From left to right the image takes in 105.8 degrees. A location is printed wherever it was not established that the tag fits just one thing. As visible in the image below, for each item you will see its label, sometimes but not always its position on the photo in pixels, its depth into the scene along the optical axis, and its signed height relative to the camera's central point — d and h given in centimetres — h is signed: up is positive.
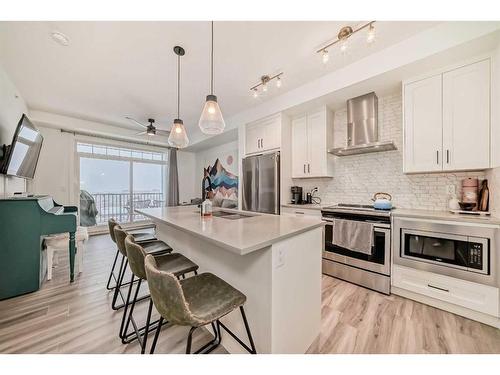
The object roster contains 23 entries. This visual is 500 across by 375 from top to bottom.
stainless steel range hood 262 +87
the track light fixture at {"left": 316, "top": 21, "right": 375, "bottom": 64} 163 +145
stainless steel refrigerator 328 +6
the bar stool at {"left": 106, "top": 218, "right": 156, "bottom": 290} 206 -60
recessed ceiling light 194 +156
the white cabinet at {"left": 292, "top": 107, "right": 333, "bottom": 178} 307 +72
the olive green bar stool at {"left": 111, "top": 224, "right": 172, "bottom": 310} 164 -61
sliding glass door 479 +14
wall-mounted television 229 +47
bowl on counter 197 -20
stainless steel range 216 -84
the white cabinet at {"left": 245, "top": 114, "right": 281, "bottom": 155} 335 +97
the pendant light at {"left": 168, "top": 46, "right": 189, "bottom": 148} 238 +66
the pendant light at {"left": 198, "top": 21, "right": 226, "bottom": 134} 180 +67
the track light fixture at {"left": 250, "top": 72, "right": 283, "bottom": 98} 257 +151
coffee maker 337 -14
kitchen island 110 -58
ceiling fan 392 +145
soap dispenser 196 -24
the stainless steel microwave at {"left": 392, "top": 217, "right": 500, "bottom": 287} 166 -60
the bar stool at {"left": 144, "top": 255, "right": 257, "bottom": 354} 85 -62
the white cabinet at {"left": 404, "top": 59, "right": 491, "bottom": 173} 185 +70
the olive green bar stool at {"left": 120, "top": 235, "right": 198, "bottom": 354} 124 -61
